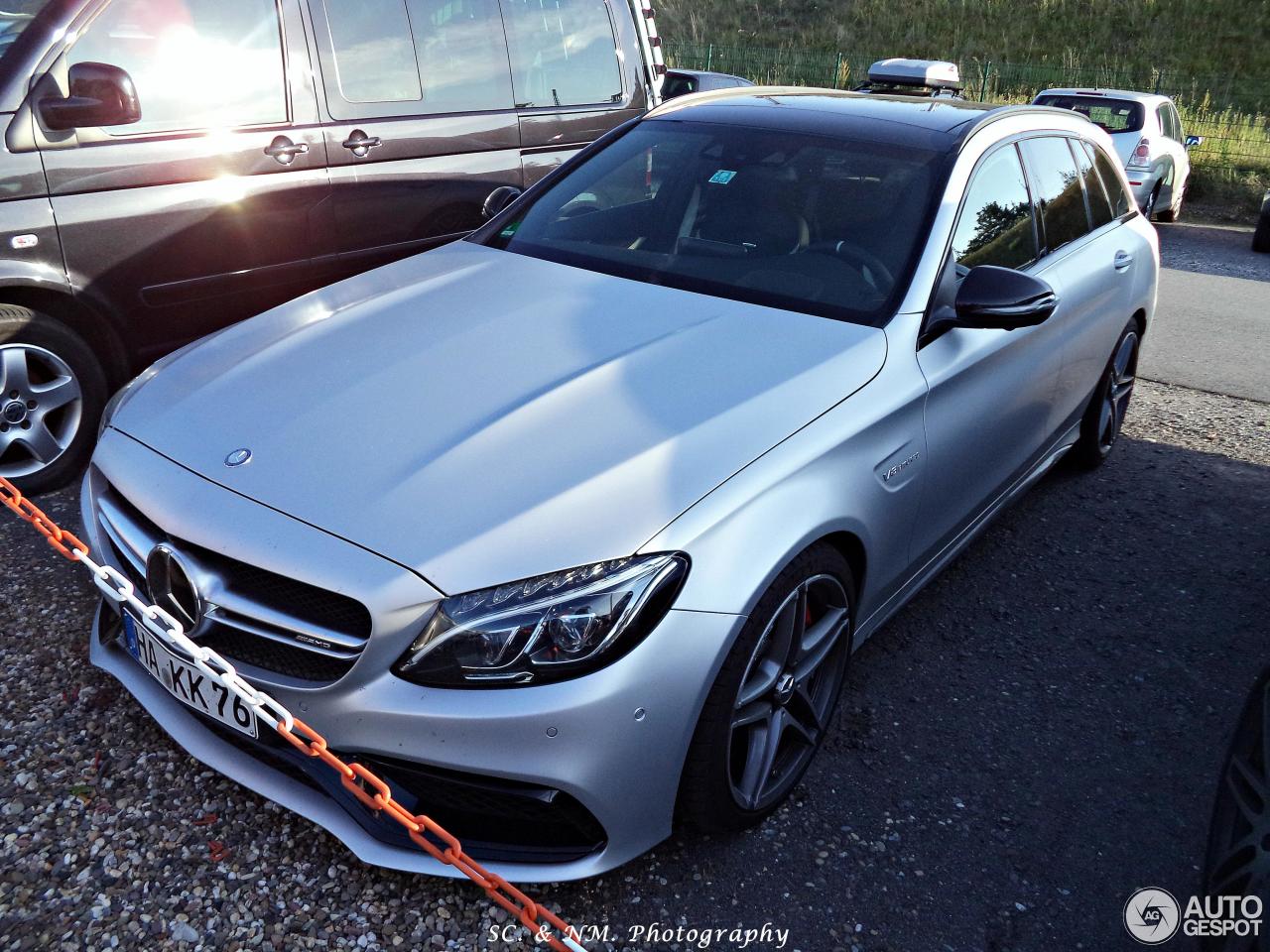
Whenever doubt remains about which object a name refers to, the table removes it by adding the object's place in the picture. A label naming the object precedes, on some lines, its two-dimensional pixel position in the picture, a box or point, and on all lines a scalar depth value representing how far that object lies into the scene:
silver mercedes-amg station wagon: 2.07
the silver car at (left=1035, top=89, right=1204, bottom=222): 11.96
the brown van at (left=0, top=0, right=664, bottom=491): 3.82
